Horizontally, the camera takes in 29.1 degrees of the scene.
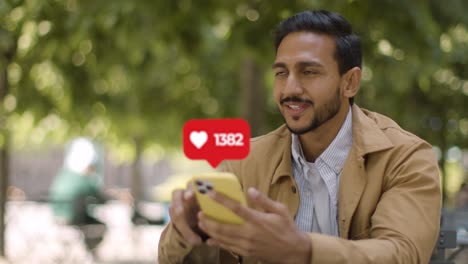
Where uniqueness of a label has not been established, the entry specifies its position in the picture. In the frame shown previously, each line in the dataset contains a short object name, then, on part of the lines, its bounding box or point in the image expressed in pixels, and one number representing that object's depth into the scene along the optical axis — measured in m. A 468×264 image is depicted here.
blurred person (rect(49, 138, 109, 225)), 9.55
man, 1.88
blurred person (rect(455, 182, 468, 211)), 8.38
